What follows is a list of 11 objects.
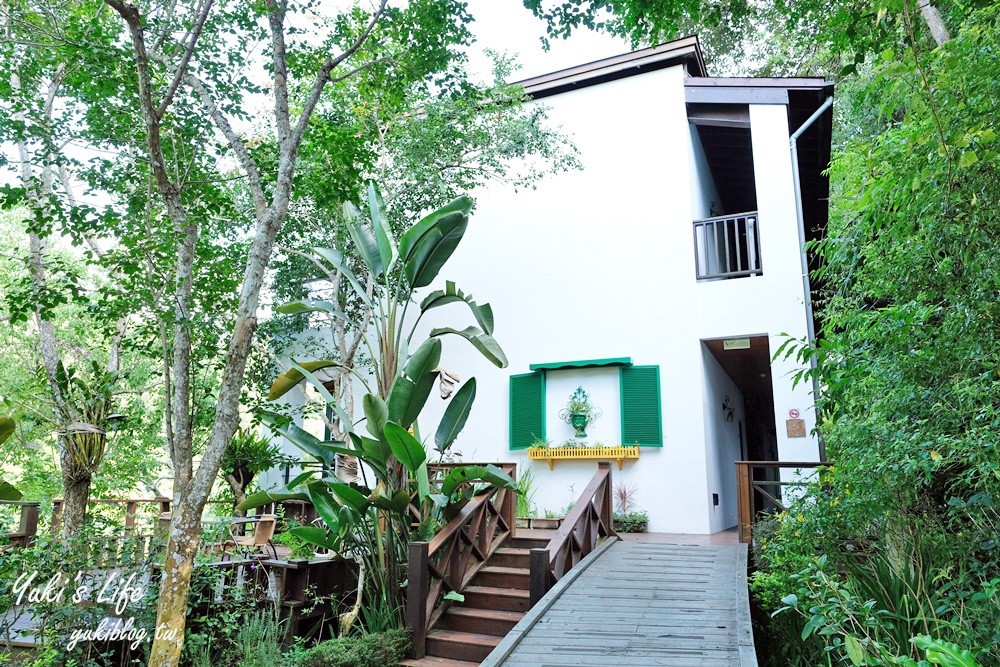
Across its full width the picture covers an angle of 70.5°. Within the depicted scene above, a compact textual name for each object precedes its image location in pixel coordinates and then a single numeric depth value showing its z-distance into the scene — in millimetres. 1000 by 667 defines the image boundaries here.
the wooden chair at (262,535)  7689
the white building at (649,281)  9023
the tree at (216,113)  4777
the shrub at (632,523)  8930
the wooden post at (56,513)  8266
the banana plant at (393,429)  6175
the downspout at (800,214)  8523
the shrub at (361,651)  5141
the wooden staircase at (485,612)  5695
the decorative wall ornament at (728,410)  11289
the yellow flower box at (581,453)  9250
